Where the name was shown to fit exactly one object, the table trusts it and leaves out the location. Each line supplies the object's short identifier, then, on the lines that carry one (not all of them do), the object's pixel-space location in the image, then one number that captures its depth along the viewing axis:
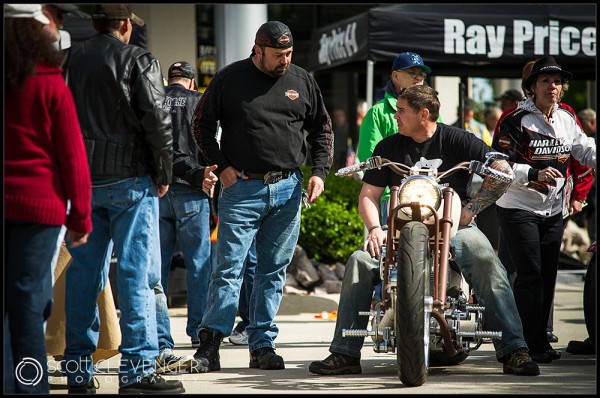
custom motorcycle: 10.39
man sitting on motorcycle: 11.80
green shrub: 21.49
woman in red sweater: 8.67
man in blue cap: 14.48
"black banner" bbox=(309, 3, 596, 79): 20.75
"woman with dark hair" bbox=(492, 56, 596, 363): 13.36
